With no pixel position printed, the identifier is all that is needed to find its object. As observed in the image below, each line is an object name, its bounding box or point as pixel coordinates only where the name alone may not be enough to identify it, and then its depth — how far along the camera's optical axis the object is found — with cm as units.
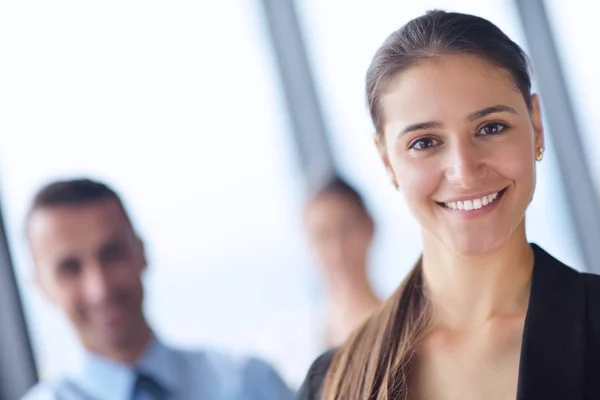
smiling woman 168
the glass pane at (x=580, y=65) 434
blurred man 304
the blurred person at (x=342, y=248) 366
